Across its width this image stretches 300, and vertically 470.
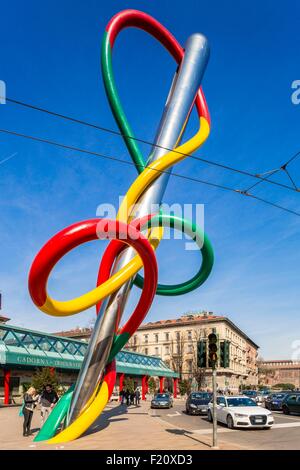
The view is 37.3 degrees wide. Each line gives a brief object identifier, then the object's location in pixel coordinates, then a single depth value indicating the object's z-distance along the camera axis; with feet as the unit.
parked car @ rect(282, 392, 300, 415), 82.52
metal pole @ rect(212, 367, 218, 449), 38.26
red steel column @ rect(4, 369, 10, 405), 101.14
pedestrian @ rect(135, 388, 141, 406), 115.14
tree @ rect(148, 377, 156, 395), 197.67
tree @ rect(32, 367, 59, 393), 89.45
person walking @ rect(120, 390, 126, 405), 113.07
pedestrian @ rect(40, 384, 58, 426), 50.44
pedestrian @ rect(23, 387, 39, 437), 46.98
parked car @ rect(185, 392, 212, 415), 85.71
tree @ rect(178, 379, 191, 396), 198.70
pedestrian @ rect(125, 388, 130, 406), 111.36
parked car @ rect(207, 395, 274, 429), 57.67
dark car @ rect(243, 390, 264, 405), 135.96
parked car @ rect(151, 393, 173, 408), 109.19
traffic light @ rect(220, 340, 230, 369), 45.70
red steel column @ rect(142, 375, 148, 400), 169.72
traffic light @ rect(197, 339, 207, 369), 46.14
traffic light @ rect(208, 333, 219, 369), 43.73
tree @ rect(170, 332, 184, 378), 254.43
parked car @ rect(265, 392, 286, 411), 97.16
